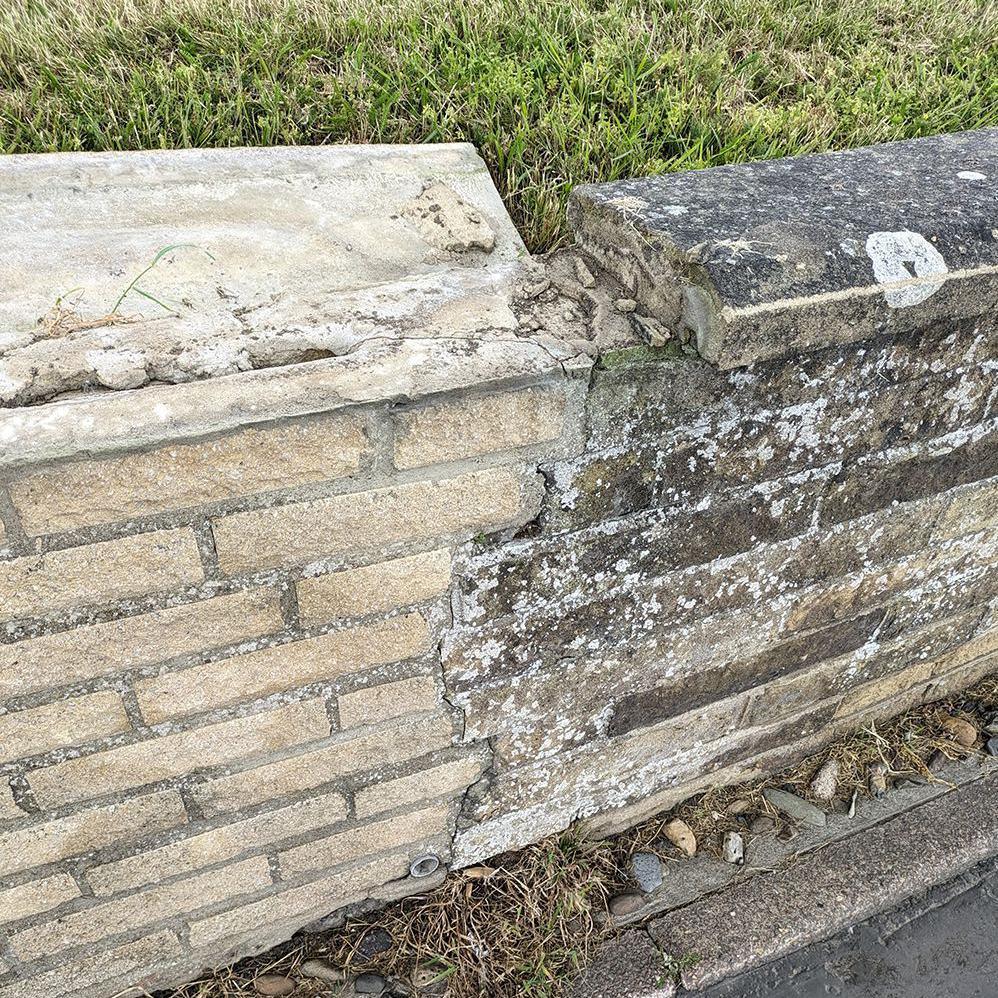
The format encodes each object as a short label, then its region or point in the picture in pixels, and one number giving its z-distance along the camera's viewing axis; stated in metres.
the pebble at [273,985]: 2.03
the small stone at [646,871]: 2.26
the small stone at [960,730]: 2.67
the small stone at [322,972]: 2.06
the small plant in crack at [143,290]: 1.42
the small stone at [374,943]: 2.10
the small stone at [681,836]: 2.34
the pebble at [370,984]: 2.04
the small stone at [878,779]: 2.51
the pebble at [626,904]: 2.19
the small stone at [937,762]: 2.59
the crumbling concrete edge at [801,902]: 2.07
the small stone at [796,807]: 2.43
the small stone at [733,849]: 2.32
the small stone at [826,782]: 2.48
